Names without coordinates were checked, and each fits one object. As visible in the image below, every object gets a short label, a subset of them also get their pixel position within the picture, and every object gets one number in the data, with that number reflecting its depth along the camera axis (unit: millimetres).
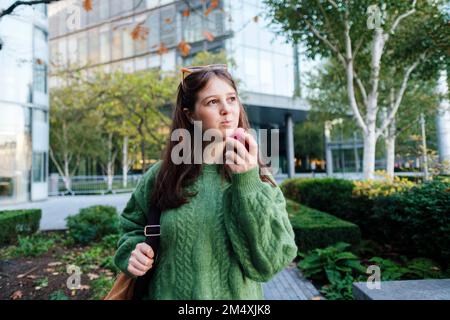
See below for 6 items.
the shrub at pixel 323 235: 5285
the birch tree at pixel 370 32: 6363
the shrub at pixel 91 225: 6238
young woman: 1075
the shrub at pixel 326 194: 7538
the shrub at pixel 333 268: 4055
